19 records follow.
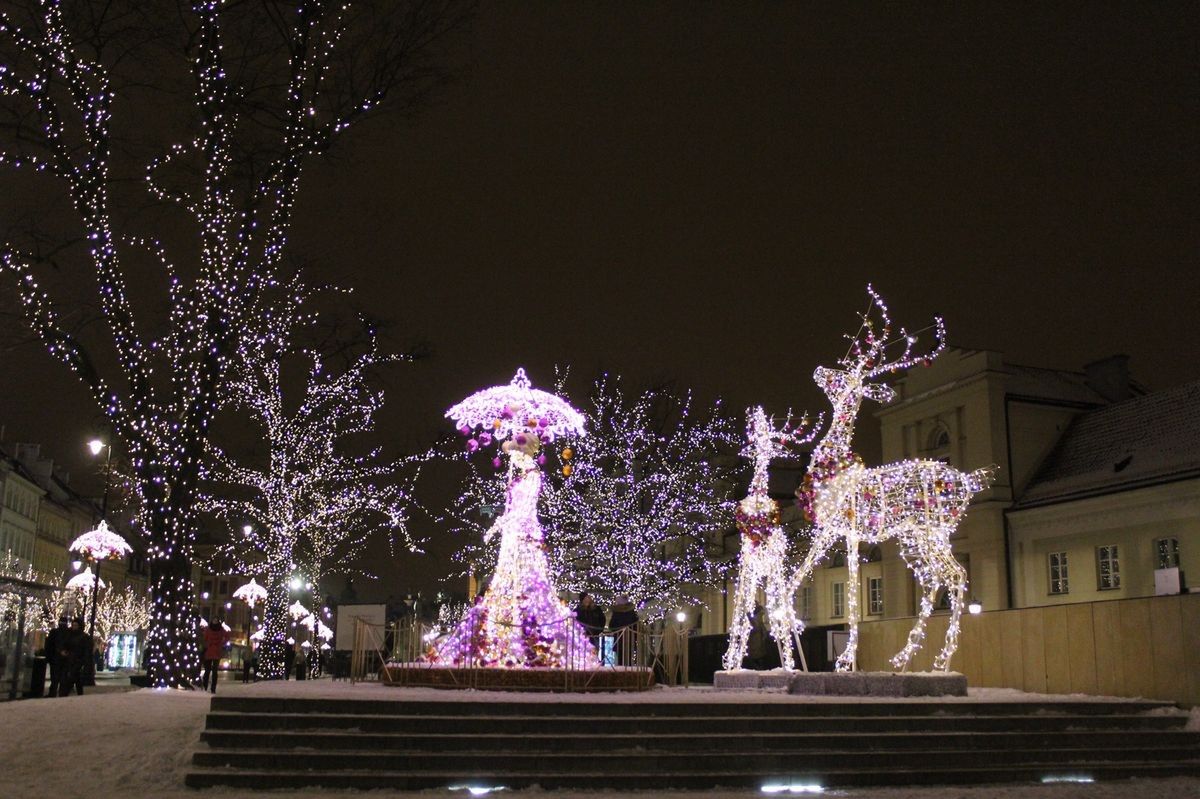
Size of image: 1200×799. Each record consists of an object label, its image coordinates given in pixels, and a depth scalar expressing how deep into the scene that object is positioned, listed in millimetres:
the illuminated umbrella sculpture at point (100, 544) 27875
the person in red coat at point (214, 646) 21141
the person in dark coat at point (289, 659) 32569
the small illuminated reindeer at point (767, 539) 21094
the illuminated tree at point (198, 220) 20406
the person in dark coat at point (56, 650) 21375
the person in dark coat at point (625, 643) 19422
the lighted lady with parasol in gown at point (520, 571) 17578
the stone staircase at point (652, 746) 12203
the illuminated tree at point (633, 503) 37562
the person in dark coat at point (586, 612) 22250
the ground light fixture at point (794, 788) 12664
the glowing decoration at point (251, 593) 37219
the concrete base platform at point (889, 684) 16875
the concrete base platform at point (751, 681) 20859
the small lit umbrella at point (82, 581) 32906
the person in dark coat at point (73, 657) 21391
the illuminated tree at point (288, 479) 29828
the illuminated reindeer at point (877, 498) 18109
